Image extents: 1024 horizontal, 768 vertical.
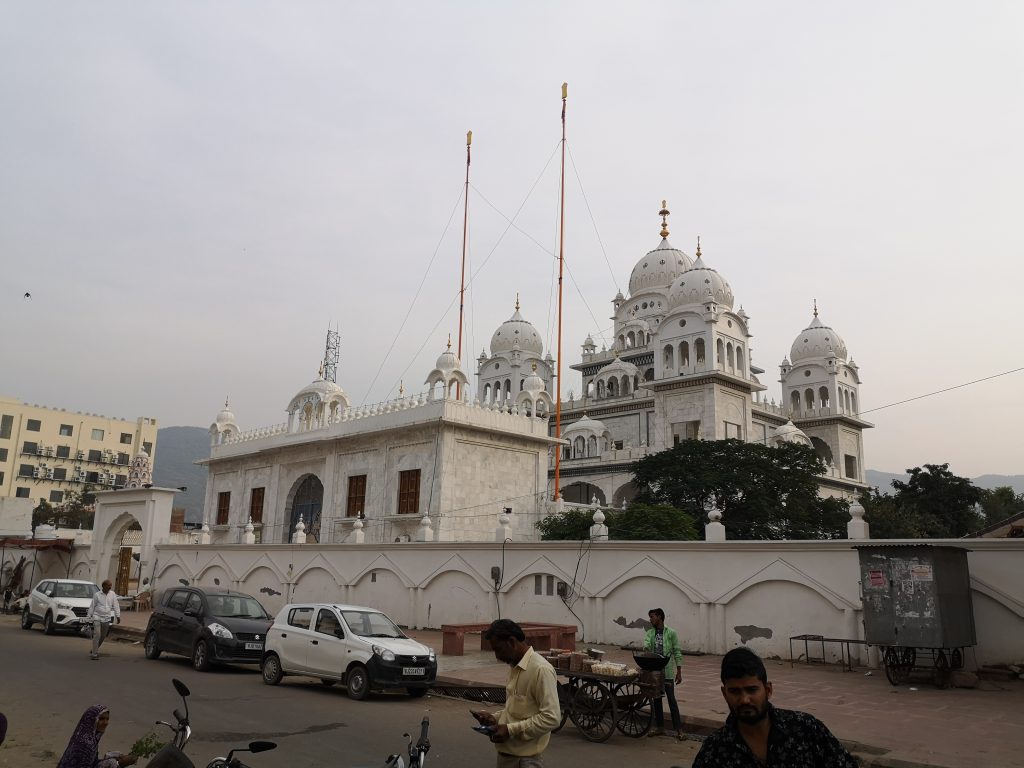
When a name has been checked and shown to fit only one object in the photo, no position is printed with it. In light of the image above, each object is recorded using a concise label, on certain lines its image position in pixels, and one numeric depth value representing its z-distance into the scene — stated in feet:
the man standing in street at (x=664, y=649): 29.30
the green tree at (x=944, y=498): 146.20
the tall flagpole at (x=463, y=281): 109.09
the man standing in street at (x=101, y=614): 47.21
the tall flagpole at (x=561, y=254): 93.95
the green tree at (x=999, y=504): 177.88
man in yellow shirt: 14.39
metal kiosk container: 38.73
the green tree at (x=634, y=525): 79.97
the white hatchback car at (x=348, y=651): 34.91
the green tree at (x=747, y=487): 102.12
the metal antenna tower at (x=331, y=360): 160.91
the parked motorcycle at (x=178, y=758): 14.21
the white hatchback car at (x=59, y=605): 63.98
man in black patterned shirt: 9.71
